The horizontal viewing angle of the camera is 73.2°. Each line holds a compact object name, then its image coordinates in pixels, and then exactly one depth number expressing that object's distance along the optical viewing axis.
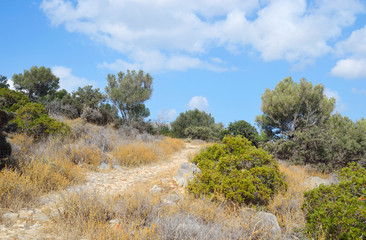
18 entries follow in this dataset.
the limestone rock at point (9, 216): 3.92
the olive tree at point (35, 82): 24.95
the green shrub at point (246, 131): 14.80
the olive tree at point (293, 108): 15.66
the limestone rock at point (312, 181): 6.96
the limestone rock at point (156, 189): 5.54
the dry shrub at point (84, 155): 7.90
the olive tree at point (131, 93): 22.19
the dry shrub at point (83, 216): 3.27
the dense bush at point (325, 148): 11.49
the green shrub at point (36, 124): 9.44
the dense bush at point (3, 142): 5.77
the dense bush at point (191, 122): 26.56
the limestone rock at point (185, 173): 6.37
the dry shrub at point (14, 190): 4.39
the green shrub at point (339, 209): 3.49
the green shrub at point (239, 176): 4.95
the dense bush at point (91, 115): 19.06
